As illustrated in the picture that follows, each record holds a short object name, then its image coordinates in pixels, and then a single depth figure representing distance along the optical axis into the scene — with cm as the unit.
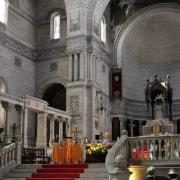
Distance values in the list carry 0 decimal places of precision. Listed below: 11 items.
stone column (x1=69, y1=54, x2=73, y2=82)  2186
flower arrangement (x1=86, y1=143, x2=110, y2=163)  1366
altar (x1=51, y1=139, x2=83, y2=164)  1284
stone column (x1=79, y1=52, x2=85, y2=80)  2149
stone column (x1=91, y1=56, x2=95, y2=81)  2187
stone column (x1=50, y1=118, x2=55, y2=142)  1954
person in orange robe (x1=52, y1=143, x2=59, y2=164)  1296
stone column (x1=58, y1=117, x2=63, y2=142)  2050
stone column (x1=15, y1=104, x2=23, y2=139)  1735
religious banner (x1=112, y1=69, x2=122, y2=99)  2482
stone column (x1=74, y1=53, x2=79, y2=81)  2171
